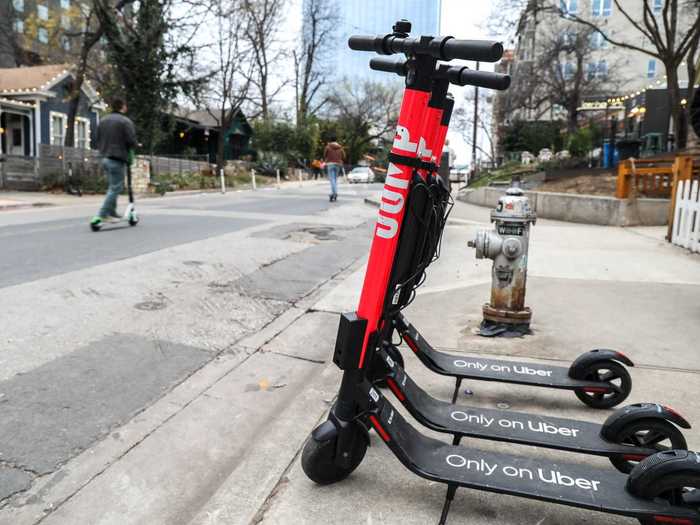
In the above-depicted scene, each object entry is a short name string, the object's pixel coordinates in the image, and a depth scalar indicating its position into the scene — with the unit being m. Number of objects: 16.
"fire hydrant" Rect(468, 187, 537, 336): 4.25
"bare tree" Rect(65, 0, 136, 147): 23.89
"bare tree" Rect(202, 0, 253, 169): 33.47
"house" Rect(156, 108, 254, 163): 44.68
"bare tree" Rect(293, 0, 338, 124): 51.75
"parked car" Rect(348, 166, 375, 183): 40.31
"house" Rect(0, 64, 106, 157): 26.28
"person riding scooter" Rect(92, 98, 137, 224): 9.74
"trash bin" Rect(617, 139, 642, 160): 17.81
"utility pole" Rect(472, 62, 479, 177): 39.40
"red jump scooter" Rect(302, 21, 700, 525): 2.15
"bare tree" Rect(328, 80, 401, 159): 64.75
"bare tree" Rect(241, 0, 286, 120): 36.59
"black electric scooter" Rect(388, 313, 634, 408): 3.15
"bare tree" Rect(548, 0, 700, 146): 17.80
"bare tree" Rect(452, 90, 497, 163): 51.53
